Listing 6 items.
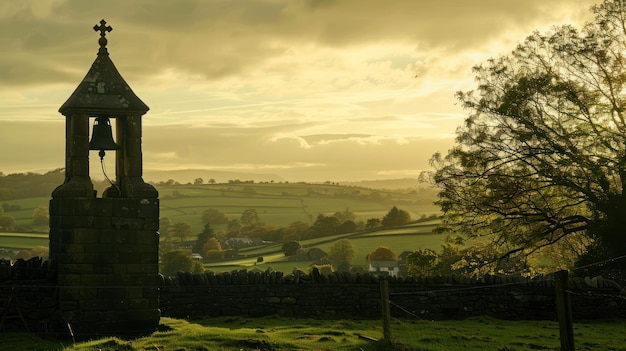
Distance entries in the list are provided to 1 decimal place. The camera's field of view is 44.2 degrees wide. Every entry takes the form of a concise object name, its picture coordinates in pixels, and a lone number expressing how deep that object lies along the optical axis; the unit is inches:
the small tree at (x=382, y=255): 3002.0
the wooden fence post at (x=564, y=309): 521.3
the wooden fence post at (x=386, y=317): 626.2
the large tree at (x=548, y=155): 1147.3
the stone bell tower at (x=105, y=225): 650.2
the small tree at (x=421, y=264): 1930.4
